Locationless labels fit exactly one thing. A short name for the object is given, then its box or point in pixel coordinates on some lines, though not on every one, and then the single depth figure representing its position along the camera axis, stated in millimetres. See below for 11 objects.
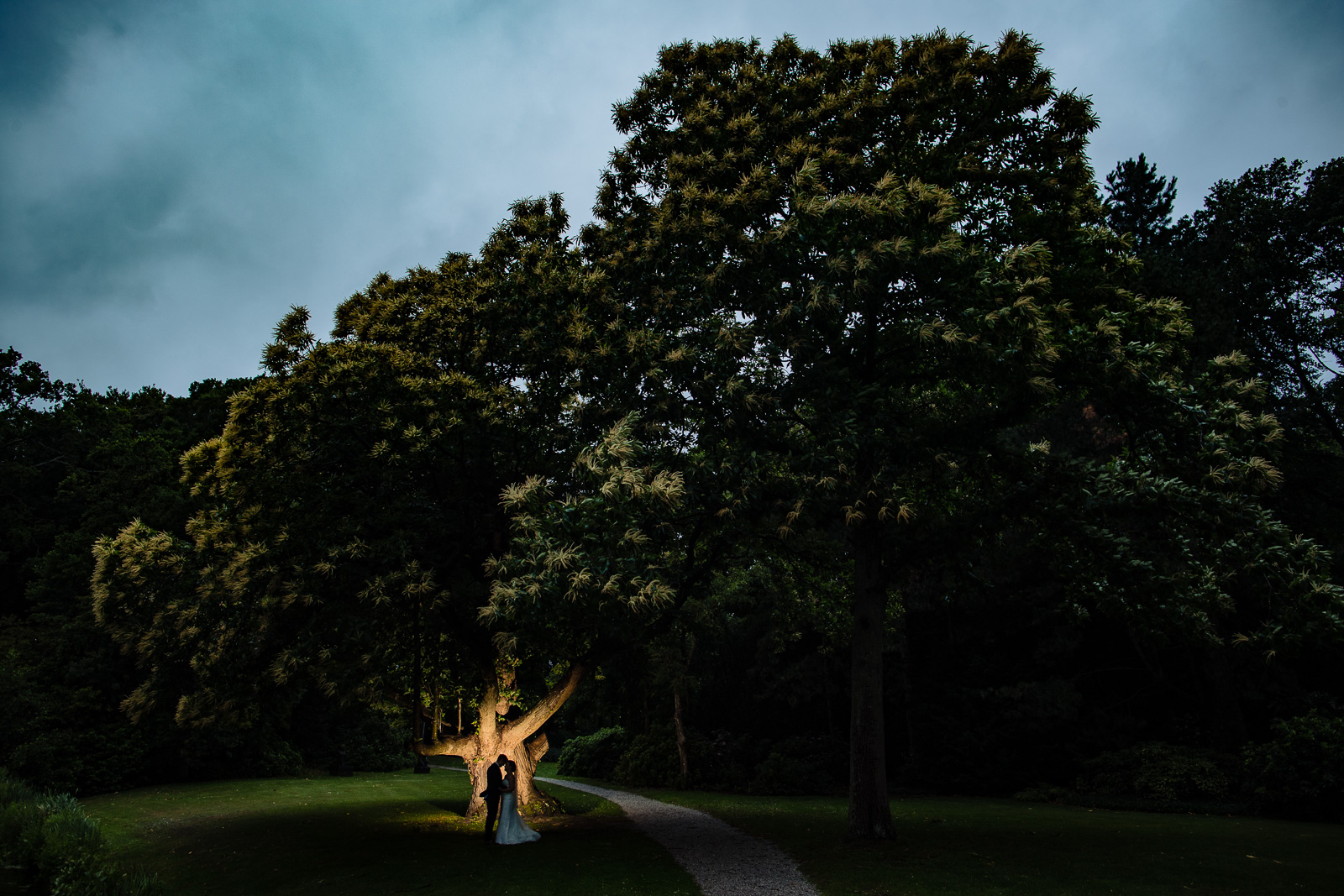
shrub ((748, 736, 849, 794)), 26656
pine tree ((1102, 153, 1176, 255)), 32469
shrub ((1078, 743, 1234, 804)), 20109
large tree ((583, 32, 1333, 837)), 11797
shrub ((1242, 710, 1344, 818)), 16625
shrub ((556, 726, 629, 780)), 35594
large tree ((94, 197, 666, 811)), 13469
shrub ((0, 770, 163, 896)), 10469
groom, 14703
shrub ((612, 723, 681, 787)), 30156
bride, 14617
